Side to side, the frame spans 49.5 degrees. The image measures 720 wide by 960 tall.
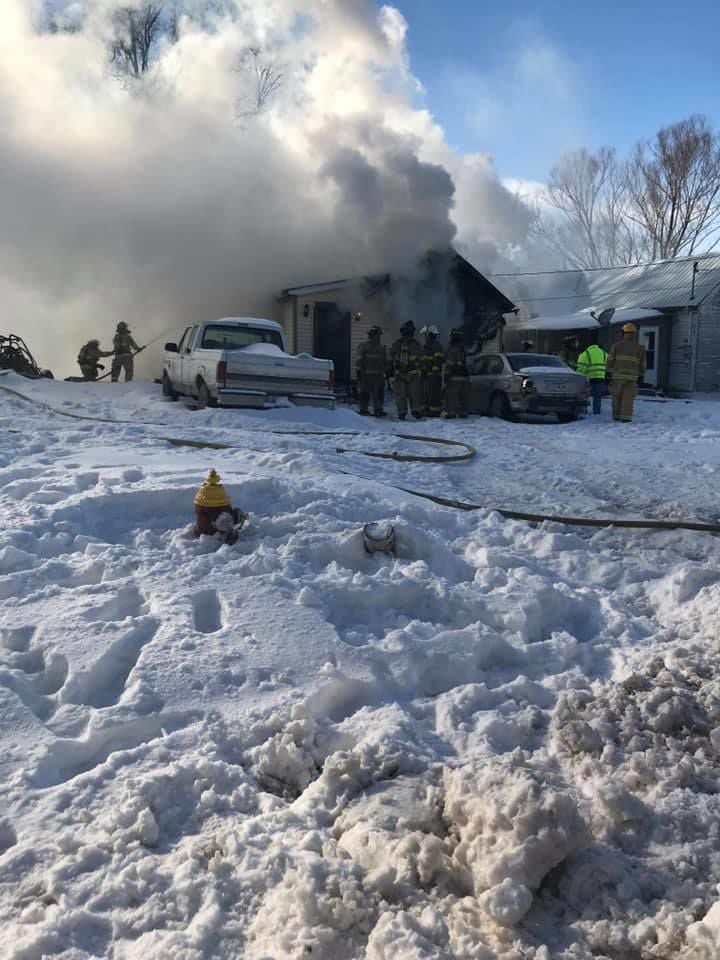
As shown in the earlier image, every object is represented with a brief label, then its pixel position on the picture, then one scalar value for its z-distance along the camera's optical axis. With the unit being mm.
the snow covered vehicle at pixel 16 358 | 18141
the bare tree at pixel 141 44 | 26688
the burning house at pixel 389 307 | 18719
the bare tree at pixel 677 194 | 36531
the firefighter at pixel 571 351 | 17703
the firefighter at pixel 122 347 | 17953
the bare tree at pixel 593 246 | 43081
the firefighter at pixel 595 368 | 14359
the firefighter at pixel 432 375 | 13875
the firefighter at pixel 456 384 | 13773
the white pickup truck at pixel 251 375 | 11922
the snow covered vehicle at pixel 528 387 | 13523
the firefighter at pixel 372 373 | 13906
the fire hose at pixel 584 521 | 5340
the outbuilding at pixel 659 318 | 23172
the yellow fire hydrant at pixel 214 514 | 4586
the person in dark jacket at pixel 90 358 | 17688
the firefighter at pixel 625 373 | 12773
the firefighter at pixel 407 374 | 13812
